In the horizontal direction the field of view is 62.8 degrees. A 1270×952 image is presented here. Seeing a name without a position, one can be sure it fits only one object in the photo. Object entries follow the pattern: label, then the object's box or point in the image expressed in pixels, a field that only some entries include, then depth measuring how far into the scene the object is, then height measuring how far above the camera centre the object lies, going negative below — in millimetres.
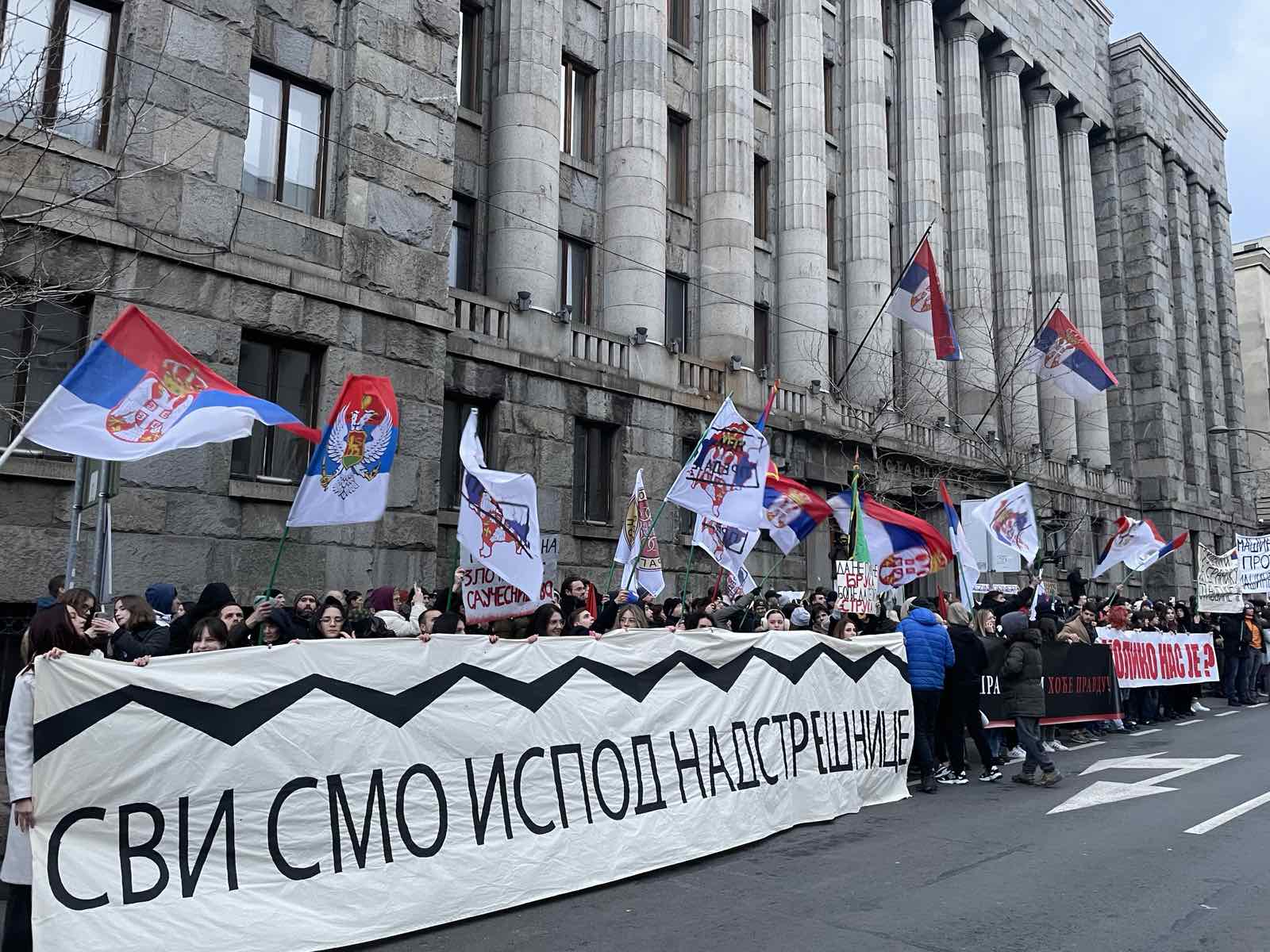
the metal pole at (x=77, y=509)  8570 +882
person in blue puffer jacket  11000 -437
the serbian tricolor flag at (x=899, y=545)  13820 +1039
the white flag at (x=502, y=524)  9180 +843
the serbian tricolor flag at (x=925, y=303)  20312 +6345
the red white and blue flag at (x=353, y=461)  8023 +1237
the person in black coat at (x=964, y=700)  11453 -832
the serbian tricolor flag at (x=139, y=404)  6406 +1389
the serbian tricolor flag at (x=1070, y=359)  21188 +5456
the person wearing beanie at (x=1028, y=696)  11039 -755
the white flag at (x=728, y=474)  11641 +1650
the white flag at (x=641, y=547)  14234 +1011
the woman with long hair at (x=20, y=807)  4934 -898
